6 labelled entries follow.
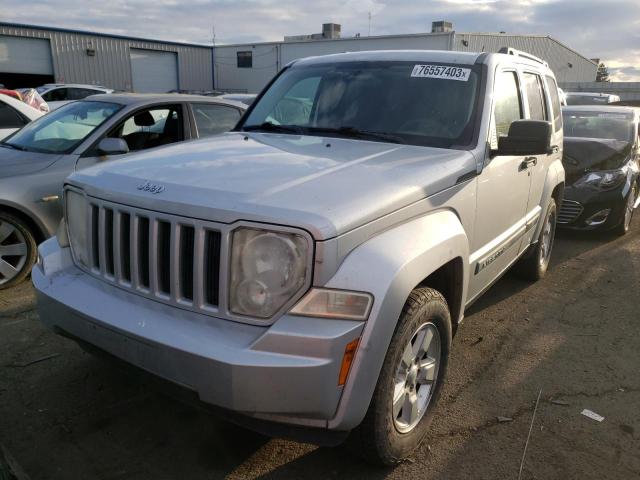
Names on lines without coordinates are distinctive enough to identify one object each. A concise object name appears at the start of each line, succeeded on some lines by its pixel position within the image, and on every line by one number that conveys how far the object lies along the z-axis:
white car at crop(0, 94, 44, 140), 6.19
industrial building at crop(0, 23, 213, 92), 28.23
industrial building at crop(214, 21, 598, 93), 30.75
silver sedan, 4.39
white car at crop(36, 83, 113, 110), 18.58
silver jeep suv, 1.91
